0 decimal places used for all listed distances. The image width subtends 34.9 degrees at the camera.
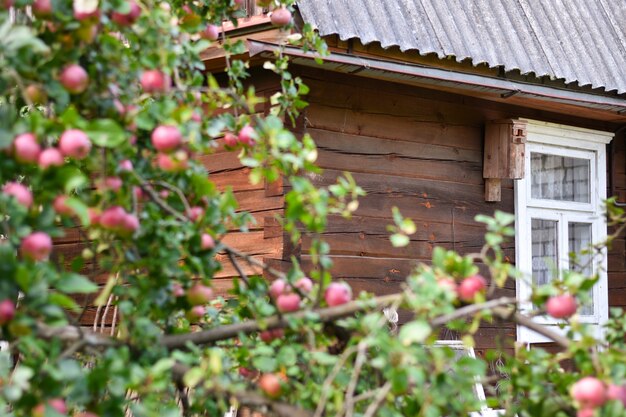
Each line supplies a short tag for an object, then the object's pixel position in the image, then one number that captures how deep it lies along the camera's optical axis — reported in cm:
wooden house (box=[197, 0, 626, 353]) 585
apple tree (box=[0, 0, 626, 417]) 213
